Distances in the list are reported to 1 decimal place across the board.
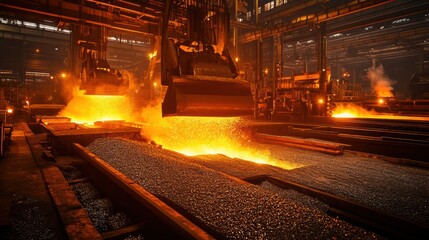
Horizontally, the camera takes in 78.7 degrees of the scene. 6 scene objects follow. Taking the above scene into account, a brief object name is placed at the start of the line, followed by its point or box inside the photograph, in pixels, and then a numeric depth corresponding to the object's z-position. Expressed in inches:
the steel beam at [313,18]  507.7
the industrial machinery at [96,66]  319.3
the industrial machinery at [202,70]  160.4
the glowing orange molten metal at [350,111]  530.3
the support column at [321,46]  651.5
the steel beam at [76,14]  276.4
